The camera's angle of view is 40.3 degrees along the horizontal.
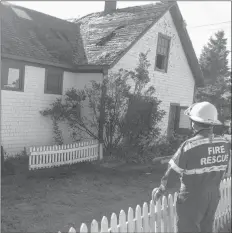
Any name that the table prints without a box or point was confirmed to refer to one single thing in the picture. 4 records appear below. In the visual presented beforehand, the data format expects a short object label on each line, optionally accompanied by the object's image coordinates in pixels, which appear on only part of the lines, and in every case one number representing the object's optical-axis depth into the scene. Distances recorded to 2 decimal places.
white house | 10.73
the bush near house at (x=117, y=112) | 10.88
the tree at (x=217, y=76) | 30.41
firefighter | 3.40
